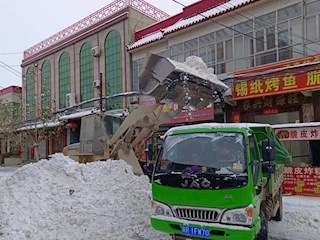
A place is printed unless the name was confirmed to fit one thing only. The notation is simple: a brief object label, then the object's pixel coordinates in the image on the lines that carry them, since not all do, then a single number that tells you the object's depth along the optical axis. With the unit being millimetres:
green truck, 4809
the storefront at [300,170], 10281
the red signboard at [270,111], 14938
